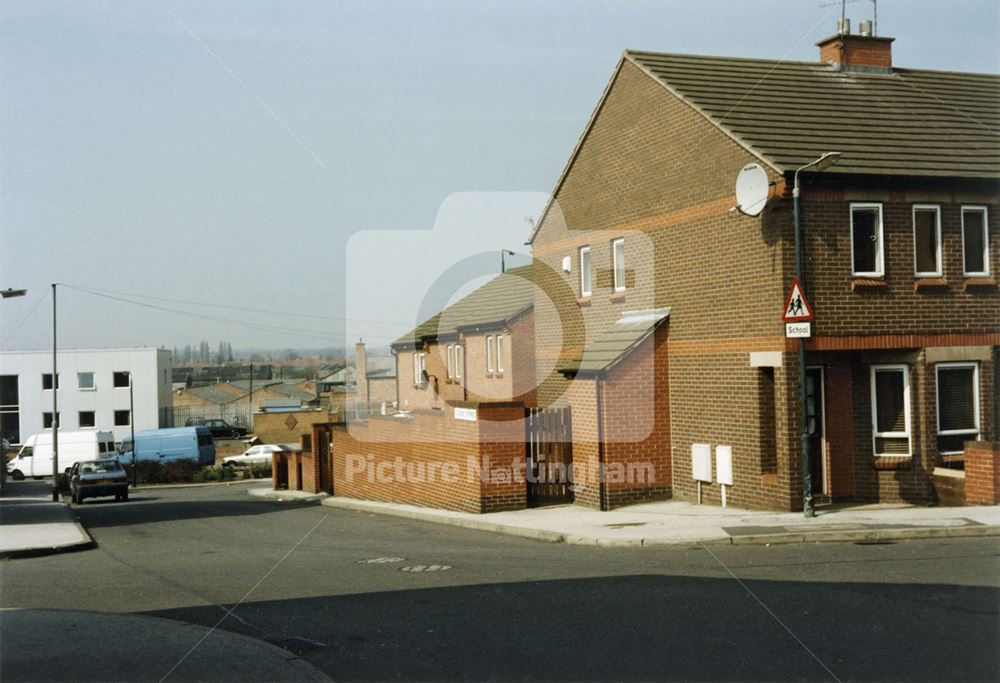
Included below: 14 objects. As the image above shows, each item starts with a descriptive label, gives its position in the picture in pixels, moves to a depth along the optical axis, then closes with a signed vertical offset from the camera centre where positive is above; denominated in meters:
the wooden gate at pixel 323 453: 31.52 -2.35
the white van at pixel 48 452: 56.59 -3.84
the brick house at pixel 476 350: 30.02 +1.12
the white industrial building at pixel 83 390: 72.06 -0.12
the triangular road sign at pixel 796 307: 16.02 +1.13
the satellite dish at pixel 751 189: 17.17 +3.41
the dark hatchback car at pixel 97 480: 35.47 -3.49
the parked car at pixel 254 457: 57.16 -4.46
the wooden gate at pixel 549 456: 20.48 -1.71
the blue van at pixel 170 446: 57.56 -3.63
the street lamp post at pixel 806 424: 16.42 -0.89
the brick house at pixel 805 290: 17.69 +1.55
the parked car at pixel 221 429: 82.12 -3.80
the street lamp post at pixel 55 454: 38.09 -2.89
